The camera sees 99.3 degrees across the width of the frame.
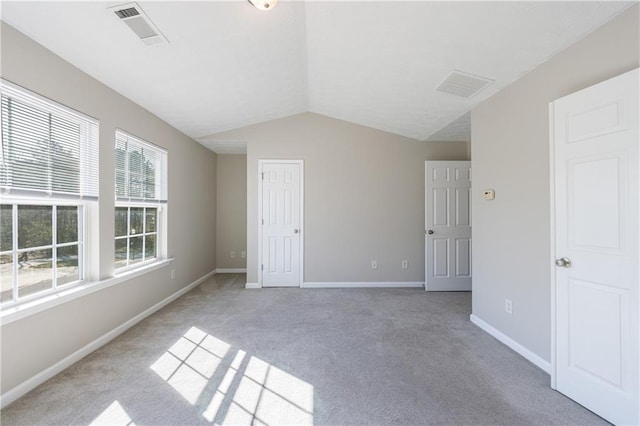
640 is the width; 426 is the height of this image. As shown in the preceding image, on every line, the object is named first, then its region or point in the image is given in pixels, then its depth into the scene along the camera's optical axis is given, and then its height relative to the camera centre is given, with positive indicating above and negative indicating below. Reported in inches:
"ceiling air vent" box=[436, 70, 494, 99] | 99.6 +49.3
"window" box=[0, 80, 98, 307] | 69.3 +6.4
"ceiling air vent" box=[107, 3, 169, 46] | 70.8 +53.4
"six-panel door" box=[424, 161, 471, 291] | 167.8 -8.7
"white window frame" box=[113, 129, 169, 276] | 119.4 +3.6
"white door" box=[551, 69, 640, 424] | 59.1 -8.5
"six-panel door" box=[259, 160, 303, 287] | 174.2 -7.3
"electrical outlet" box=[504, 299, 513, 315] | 98.4 -34.6
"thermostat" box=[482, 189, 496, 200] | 107.3 +7.1
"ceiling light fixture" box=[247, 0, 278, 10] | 71.8 +55.8
